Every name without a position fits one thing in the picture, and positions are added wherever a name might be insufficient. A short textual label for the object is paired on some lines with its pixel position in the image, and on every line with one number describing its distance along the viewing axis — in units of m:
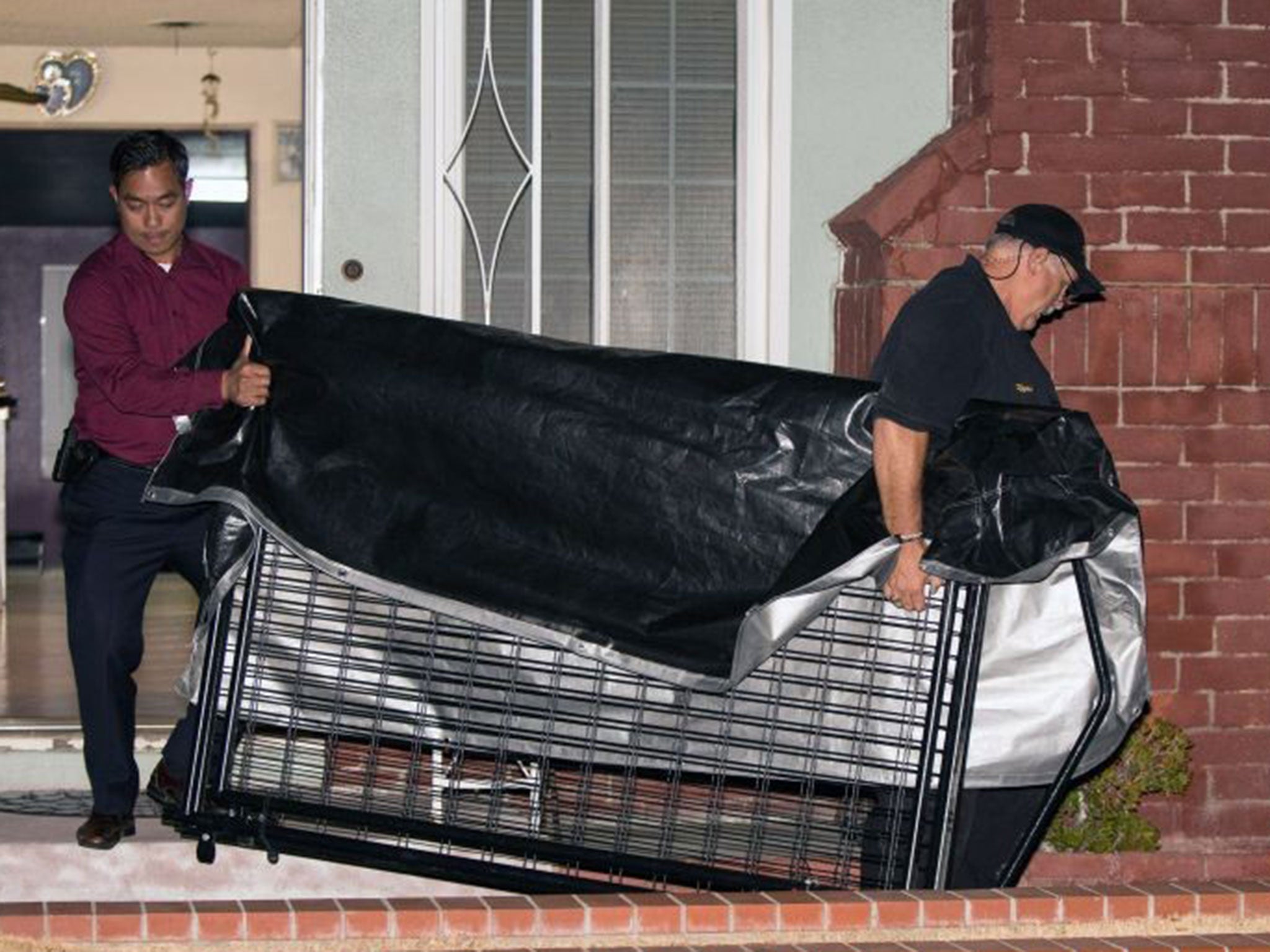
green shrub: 13.71
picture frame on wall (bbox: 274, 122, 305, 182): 30.92
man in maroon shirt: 12.11
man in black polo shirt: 10.49
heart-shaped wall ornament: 30.00
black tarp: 10.96
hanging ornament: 30.29
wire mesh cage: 10.66
